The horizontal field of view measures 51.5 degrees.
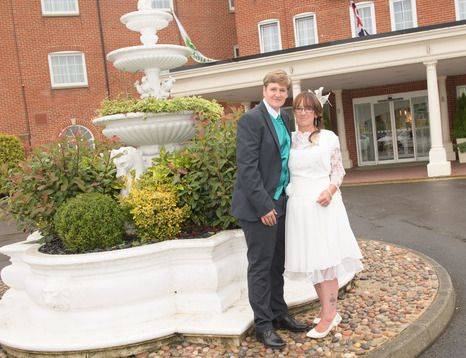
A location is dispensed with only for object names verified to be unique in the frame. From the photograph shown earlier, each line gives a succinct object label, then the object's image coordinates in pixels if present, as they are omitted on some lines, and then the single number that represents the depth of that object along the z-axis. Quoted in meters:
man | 3.57
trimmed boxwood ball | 4.48
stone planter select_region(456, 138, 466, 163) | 18.36
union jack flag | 17.61
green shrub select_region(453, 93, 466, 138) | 18.47
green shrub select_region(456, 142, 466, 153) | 18.12
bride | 3.71
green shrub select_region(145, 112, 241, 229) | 4.77
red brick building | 20.19
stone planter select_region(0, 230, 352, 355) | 4.07
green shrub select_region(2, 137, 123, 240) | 5.08
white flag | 15.85
